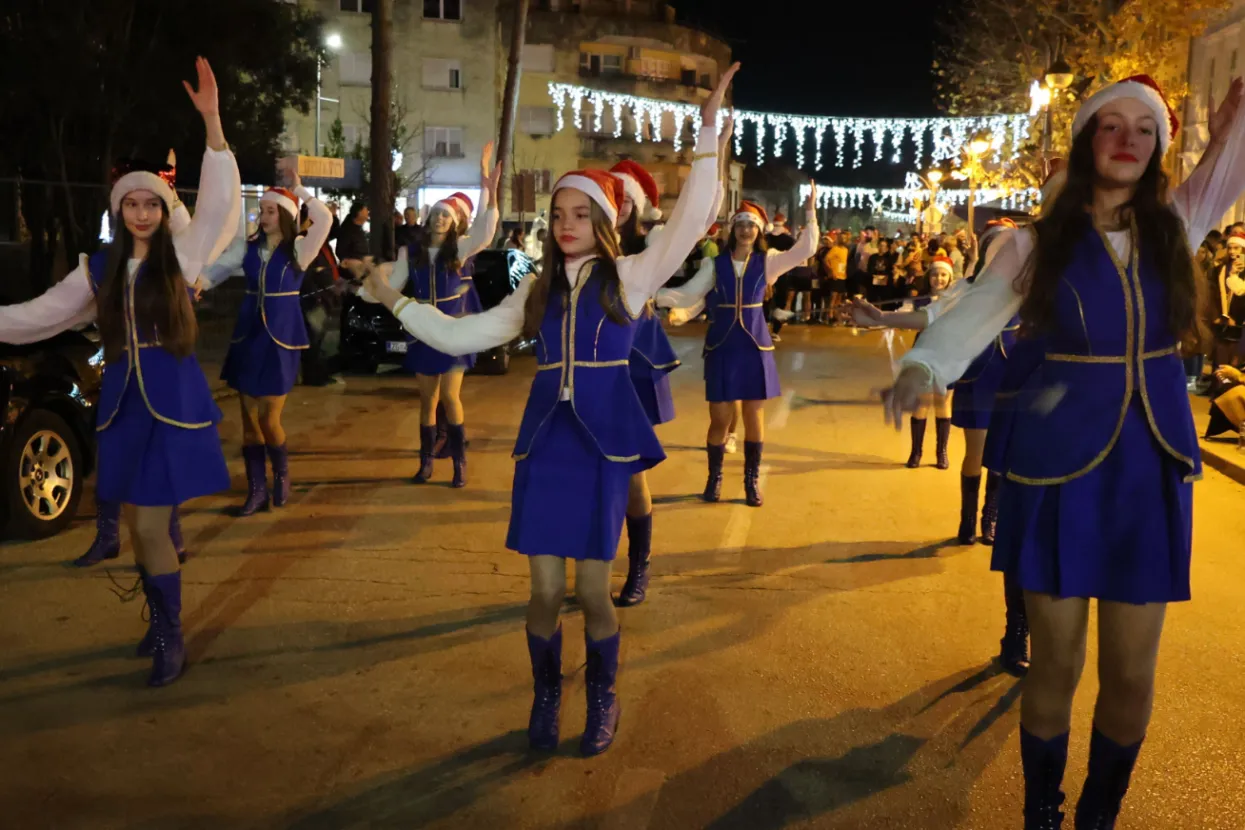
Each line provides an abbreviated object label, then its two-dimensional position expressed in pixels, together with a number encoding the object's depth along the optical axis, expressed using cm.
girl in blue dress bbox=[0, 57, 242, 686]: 474
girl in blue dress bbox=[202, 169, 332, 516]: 758
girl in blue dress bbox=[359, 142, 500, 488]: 858
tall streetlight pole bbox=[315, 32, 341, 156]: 3777
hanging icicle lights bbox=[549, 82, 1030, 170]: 3523
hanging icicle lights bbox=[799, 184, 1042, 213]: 3556
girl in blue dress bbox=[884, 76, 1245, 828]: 315
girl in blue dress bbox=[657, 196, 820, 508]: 782
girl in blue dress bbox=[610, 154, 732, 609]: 604
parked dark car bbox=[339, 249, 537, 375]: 1545
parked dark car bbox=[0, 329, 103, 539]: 676
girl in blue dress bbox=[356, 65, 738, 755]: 404
